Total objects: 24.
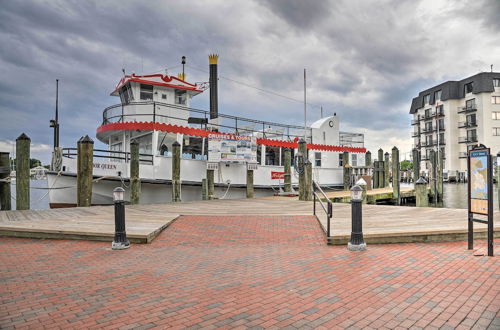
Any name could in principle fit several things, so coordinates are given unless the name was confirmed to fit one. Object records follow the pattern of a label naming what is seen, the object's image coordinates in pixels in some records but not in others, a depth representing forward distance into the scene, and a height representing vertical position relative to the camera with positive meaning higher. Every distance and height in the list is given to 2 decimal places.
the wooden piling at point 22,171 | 9.38 +0.00
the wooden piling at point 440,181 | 22.59 -0.95
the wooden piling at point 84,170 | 10.19 +0.03
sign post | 4.94 -0.30
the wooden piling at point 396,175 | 18.55 -0.40
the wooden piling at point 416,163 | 20.17 +0.31
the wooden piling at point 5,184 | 9.49 -0.36
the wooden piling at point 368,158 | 23.22 +0.74
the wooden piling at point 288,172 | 16.52 -0.15
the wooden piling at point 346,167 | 20.73 +0.10
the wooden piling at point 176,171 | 13.09 -0.03
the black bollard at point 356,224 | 5.43 -0.94
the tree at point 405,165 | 95.12 +0.89
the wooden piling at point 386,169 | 24.24 -0.10
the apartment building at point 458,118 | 52.44 +8.70
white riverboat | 13.04 +1.13
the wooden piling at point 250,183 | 15.64 -0.65
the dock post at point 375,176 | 23.21 -0.55
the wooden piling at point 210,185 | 14.59 -0.69
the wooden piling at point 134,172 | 12.05 -0.07
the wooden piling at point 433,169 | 22.31 -0.09
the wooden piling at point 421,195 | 11.62 -0.98
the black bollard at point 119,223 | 5.73 -0.94
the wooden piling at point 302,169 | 13.81 +0.00
